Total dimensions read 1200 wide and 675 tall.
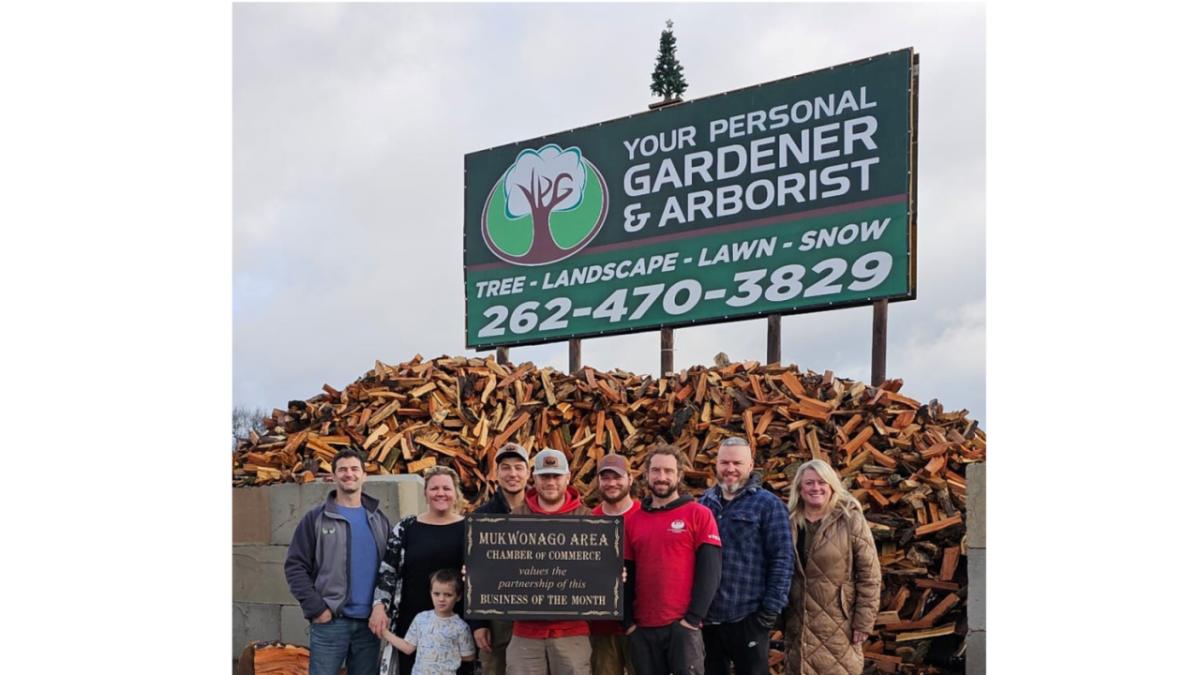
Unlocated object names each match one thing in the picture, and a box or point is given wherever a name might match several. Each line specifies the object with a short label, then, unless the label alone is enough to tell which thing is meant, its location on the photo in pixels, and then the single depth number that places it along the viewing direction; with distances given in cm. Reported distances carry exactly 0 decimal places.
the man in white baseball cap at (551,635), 632
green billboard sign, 1236
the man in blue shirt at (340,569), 684
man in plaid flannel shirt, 638
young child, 643
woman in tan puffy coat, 657
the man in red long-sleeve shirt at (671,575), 619
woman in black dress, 654
